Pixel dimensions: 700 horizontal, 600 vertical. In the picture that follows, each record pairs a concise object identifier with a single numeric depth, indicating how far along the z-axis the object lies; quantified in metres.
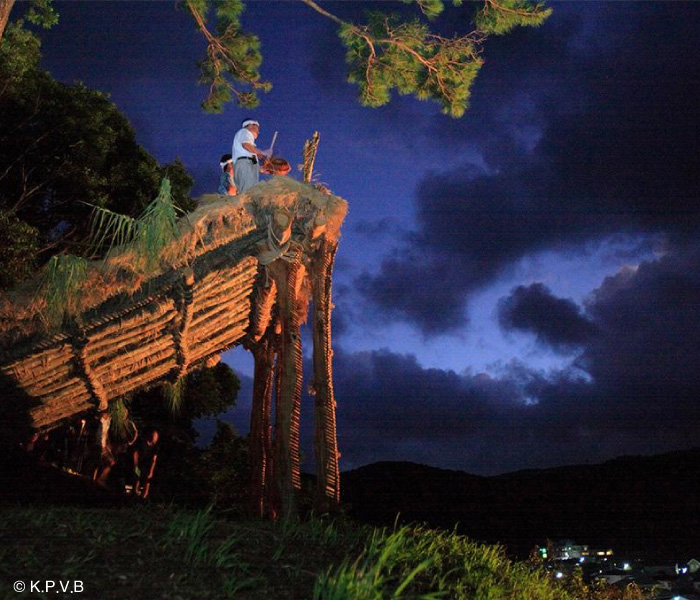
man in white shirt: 7.26
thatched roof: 6.22
